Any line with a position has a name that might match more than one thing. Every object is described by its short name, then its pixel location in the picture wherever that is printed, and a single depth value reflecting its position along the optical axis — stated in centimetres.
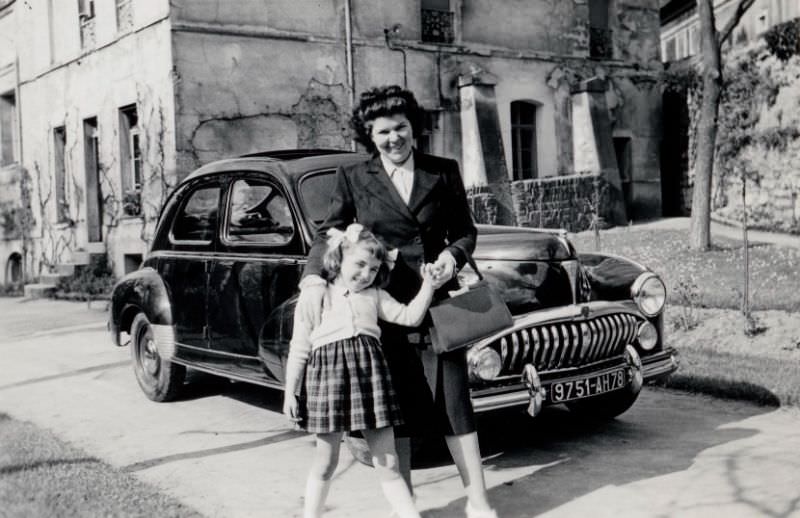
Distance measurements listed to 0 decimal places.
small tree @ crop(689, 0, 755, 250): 1363
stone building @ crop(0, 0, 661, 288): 1627
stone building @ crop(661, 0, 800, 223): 1742
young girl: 367
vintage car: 479
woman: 384
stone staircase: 1780
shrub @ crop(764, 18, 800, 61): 1706
